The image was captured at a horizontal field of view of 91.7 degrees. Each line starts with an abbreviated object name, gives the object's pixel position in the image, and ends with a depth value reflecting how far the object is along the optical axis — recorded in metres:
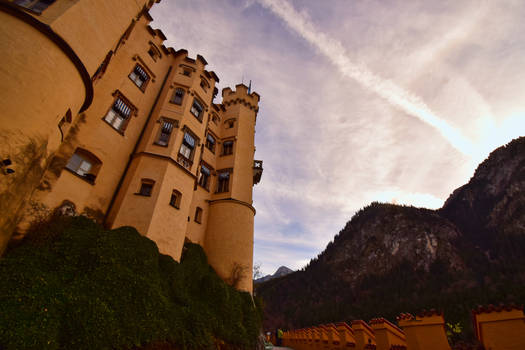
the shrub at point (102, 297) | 6.00
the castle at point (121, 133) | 7.97
